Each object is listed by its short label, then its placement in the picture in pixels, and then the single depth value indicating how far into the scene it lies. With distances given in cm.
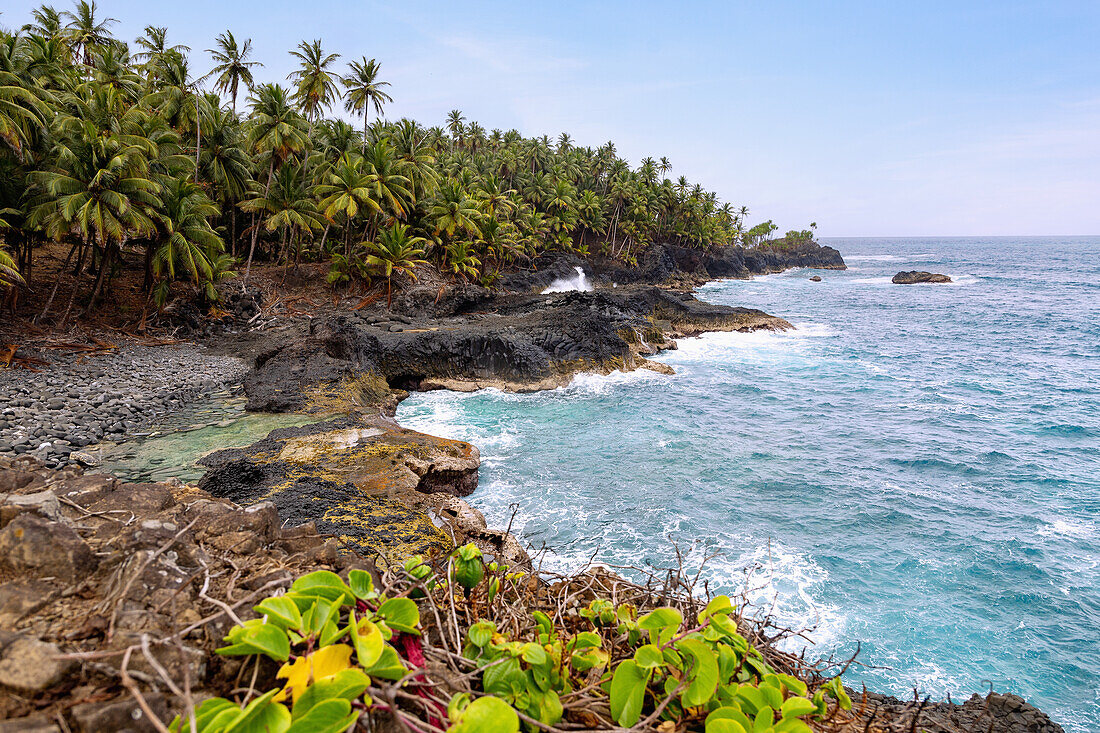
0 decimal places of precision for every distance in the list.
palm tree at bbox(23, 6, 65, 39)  3067
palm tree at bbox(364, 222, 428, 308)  2964
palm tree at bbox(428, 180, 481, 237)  3400
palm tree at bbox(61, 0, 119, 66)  3172
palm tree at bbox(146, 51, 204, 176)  2595
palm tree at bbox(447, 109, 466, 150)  7019
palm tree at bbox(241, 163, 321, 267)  2722
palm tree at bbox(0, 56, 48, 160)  1507
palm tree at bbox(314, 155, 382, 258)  2745
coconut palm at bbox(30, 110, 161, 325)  1642
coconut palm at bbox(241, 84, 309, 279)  2706
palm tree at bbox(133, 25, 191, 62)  2883
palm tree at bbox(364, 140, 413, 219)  2938
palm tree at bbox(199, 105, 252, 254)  2830
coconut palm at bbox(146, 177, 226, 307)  2009
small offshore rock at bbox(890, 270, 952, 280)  7762
